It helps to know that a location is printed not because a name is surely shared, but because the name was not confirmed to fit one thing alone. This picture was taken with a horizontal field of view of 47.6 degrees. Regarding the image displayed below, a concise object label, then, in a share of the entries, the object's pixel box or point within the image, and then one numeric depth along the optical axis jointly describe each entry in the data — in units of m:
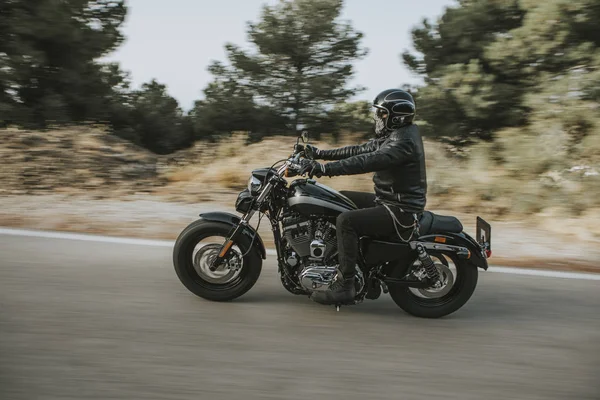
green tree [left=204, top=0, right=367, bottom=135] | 23.94
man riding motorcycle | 4.86
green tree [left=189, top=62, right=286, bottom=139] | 23.58
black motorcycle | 5.11
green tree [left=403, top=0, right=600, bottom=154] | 14.30
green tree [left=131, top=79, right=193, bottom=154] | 23.27
